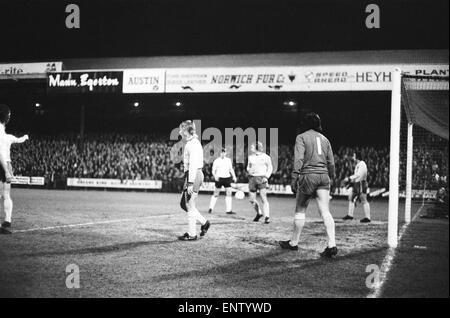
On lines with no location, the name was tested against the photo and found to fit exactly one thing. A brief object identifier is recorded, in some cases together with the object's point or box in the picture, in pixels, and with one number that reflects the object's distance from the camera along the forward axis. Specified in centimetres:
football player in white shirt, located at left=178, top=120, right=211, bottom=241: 765
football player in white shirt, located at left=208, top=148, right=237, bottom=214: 1416
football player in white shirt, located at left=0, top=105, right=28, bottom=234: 790
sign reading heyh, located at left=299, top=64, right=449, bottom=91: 2292
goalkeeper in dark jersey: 650
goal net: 745
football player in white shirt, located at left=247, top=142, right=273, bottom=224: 1174
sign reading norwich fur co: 2472
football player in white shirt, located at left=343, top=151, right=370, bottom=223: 1201
